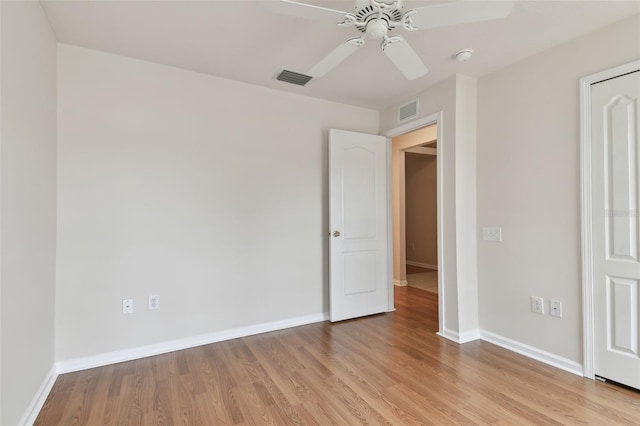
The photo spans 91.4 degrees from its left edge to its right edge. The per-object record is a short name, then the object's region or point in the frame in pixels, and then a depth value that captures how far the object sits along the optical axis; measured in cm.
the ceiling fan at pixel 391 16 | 145
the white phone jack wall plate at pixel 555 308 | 241
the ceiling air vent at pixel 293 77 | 286
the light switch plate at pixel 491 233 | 282
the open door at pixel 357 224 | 343
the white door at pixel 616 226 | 202
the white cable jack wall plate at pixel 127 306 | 254
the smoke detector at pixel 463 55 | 246
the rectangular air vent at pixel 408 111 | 337
